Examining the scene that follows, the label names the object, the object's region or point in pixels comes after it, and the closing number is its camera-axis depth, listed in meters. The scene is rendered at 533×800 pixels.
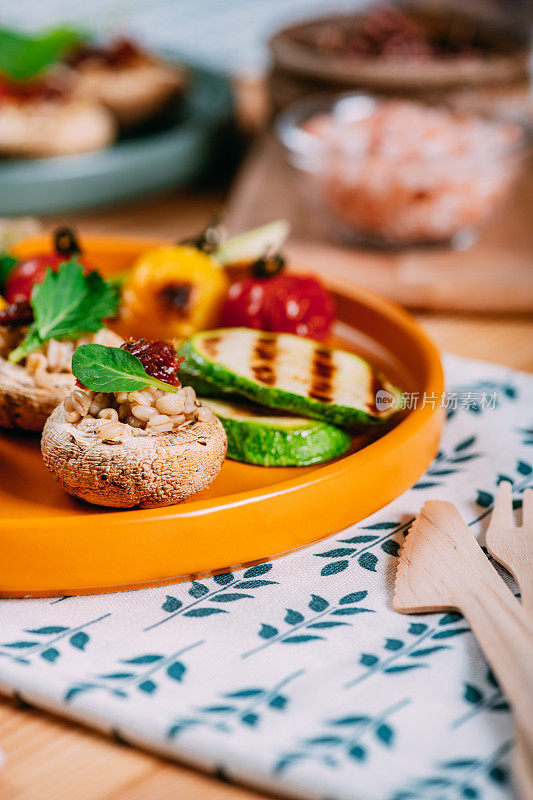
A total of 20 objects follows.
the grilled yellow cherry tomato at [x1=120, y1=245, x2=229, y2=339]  0.57
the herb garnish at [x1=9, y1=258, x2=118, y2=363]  0.51
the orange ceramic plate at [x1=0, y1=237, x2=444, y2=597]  0.45
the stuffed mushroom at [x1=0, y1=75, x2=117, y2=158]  0.75
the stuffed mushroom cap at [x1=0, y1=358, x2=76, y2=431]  0.50
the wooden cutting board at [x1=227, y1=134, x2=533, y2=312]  0.65
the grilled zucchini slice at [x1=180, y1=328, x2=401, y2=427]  0.49
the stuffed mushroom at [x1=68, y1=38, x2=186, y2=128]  0.83
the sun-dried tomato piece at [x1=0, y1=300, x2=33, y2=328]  0.51
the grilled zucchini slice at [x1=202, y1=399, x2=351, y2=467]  0.49
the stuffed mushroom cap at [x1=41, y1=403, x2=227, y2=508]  0.46
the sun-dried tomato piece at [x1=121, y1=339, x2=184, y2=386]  0.47
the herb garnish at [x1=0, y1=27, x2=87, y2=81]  0.79
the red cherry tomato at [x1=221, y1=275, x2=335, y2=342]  0.55
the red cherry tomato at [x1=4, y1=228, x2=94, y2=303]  0.57
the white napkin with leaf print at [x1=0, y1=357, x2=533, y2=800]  0.41
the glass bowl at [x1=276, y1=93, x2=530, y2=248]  0.67
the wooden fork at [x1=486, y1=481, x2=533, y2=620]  0.45
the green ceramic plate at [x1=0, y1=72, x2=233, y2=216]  0.73
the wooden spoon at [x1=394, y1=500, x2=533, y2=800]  0.41
